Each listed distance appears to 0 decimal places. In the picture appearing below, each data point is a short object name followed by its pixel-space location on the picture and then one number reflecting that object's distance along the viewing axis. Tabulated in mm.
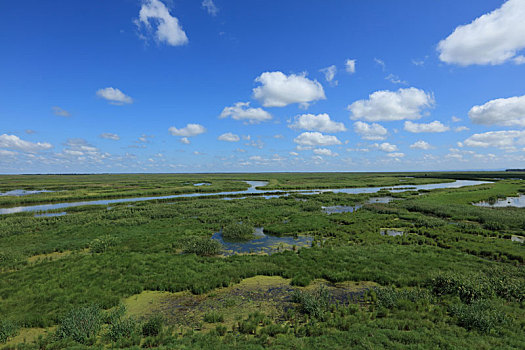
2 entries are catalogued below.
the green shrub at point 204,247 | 20988
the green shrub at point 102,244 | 21547
